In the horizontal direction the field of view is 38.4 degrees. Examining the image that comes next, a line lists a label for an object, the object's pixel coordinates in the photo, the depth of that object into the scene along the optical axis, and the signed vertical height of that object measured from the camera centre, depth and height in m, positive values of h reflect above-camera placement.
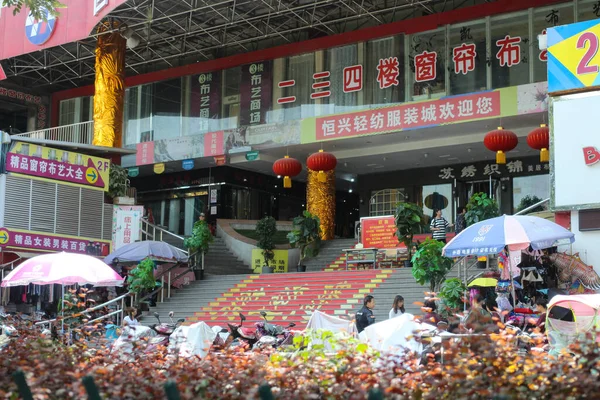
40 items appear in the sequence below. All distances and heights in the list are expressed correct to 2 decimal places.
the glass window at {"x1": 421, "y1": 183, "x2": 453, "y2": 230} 23.62 +1.77
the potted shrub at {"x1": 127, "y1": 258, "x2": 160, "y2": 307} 17.92 -0.34
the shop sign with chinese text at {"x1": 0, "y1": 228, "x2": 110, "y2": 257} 18.84 +0.42
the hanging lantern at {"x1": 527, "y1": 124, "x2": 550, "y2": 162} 17.33 +2.52
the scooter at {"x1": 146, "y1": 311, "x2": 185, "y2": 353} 11.94 -0.99
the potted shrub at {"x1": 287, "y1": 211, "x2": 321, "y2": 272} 20.84 +0.66
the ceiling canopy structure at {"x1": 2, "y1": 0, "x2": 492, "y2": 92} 21.84 +6.35
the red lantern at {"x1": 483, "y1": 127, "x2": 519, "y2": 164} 17.83 +2.54
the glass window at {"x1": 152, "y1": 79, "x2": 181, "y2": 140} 25.16 +4.46
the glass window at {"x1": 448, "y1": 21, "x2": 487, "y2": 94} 20.06 +4.80
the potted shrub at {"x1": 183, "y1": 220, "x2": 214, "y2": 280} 20.23 +0.44
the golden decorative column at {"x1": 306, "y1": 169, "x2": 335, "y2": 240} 23.50 +1.63
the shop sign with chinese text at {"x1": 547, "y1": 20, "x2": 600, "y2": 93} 12.90 +3.16
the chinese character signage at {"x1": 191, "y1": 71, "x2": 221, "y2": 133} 24.44 +4.63
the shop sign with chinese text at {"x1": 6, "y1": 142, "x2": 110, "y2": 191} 19.42 +2.25
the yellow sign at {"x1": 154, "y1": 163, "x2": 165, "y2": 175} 24.77 +2.69
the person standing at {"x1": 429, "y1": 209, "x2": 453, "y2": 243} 17.00 +0.66
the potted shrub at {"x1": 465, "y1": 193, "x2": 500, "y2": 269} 15.38 +0.97
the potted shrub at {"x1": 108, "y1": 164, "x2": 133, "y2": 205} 21.58 +1.89
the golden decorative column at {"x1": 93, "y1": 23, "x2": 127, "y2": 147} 22.41 +4.55
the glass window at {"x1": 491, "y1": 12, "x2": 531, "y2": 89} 19.42 +4.86
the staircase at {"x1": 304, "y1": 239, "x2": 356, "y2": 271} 21.30 +0.22
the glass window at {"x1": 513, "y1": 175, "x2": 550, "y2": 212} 21.94 +1.96
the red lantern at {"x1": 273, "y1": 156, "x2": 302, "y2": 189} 21.16 +2.34
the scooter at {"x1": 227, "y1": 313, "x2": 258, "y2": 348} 12.23 -1.03
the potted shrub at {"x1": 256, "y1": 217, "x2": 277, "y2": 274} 21.08 +0.57
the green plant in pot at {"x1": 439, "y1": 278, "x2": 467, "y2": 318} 12.71 -0.45
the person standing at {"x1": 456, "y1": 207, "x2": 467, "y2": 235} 18.47 +0.87
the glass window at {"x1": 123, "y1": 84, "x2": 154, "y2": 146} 25.66 +4.38
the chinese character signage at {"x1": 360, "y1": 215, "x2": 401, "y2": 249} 18.91 +0.67
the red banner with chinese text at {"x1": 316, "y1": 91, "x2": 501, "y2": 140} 19.36 +3.48
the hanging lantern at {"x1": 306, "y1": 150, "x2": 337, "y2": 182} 20.59 +2.42
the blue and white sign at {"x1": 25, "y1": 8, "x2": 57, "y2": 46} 22.02 +5.97
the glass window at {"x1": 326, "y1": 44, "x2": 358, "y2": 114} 22.03 +4.82
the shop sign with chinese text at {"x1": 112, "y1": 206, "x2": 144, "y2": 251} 21.19 +0.90
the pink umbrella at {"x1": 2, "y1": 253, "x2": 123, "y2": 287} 12.80 -0.15
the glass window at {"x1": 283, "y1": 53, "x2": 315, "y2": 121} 22.80 +4.66
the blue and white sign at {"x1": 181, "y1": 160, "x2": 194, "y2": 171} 24.59 +2.78
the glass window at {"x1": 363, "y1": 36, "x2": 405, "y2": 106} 21.23 +4.85
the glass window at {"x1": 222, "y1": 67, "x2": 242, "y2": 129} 24.03 +4.63
